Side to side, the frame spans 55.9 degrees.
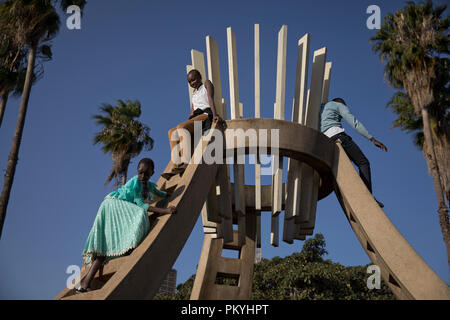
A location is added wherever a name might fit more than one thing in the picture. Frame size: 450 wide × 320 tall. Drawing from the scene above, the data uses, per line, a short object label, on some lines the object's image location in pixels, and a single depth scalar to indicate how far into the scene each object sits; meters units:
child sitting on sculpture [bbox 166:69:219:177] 6.97
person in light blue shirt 8.09
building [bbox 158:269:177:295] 115.03
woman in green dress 5.05
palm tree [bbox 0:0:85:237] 14.81
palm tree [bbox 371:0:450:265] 16.96
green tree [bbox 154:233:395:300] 25.78
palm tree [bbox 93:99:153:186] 20.05
